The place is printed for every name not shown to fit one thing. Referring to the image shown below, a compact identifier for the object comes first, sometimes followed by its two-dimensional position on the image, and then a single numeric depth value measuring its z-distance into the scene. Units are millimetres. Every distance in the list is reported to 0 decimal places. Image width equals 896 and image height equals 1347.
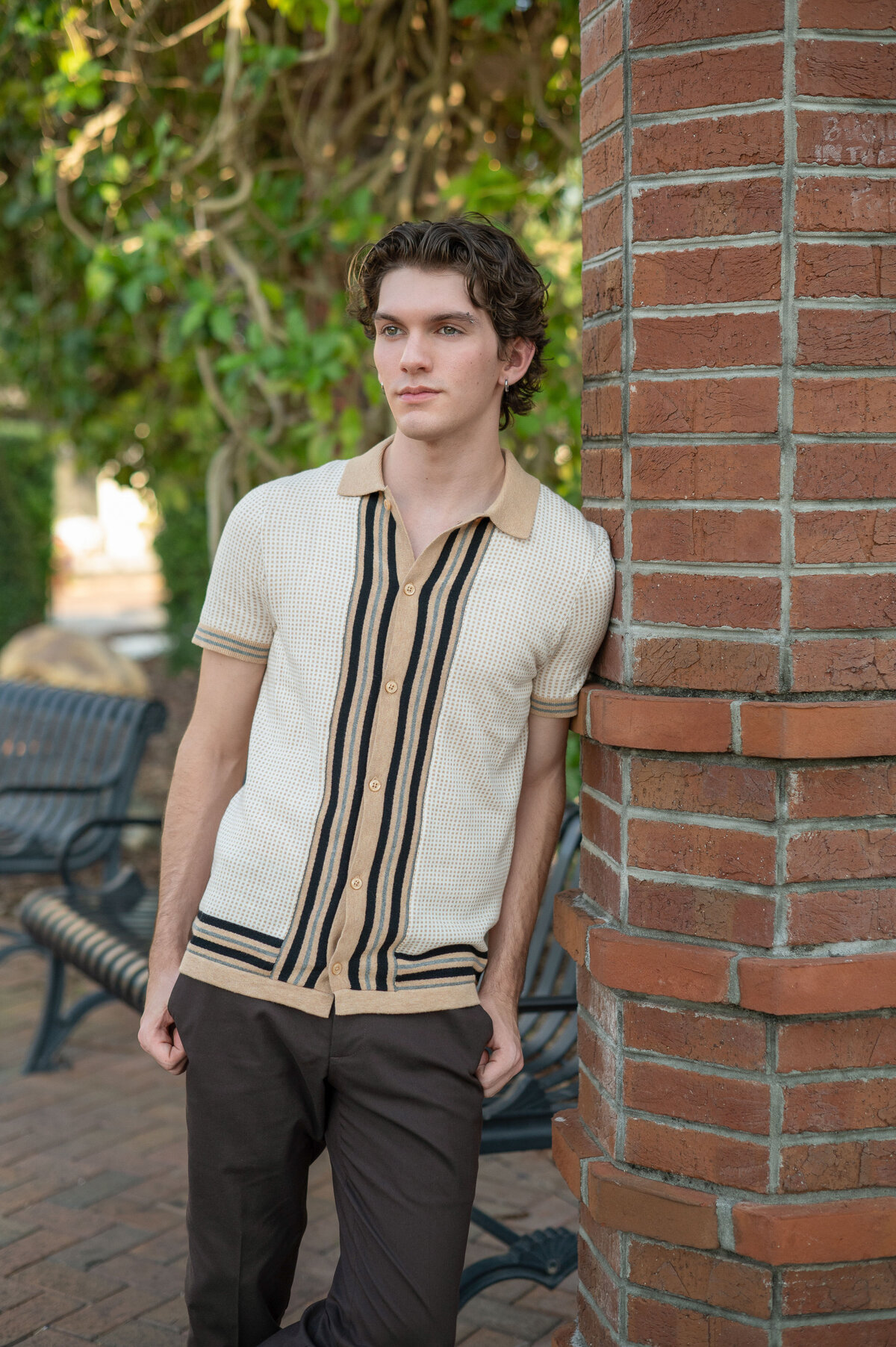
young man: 2061
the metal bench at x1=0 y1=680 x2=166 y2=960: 4926
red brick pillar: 1791
